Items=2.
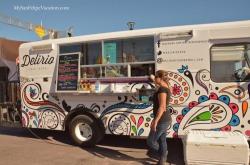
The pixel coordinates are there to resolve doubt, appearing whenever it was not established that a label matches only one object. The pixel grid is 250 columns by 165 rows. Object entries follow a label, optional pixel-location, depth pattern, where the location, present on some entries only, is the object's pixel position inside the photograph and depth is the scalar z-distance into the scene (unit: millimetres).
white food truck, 6574
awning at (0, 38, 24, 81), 10201
